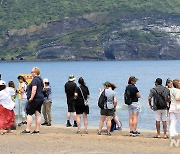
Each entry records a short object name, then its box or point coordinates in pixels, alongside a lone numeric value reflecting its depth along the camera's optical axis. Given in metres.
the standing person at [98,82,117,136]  17.27
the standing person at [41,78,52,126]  20.61
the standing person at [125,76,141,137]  17.28
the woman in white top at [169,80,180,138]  15.98
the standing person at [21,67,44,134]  16.80
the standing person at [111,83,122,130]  18.70
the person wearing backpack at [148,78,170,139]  16.72
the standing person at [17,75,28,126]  19.85
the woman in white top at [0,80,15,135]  17.28
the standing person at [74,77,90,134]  17.81
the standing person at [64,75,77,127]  19.05
